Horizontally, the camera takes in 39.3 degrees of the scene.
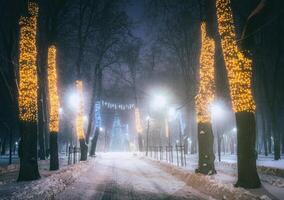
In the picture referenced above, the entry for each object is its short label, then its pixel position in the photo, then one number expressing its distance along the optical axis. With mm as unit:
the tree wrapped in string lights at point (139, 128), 52531
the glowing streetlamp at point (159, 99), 33531
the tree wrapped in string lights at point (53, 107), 20844
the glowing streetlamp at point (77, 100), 32906
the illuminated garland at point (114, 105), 62306
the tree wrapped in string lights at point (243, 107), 11703
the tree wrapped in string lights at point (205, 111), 17062
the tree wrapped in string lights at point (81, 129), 31750
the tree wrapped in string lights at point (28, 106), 15250
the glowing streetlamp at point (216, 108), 32116
